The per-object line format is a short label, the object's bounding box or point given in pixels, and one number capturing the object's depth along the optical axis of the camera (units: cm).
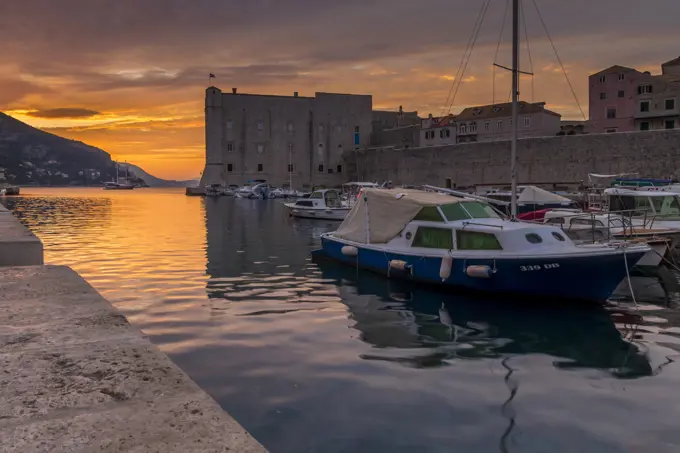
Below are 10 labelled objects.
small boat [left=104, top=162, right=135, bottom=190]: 18158
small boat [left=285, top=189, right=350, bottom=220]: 3884
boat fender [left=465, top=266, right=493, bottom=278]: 1281
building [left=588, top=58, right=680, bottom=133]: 6550
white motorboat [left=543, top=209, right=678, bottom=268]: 1728
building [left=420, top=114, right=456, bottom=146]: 8248
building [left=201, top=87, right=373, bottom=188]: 9256
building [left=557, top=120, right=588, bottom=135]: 7561
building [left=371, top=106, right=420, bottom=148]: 9350
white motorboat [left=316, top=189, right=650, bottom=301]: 1230
